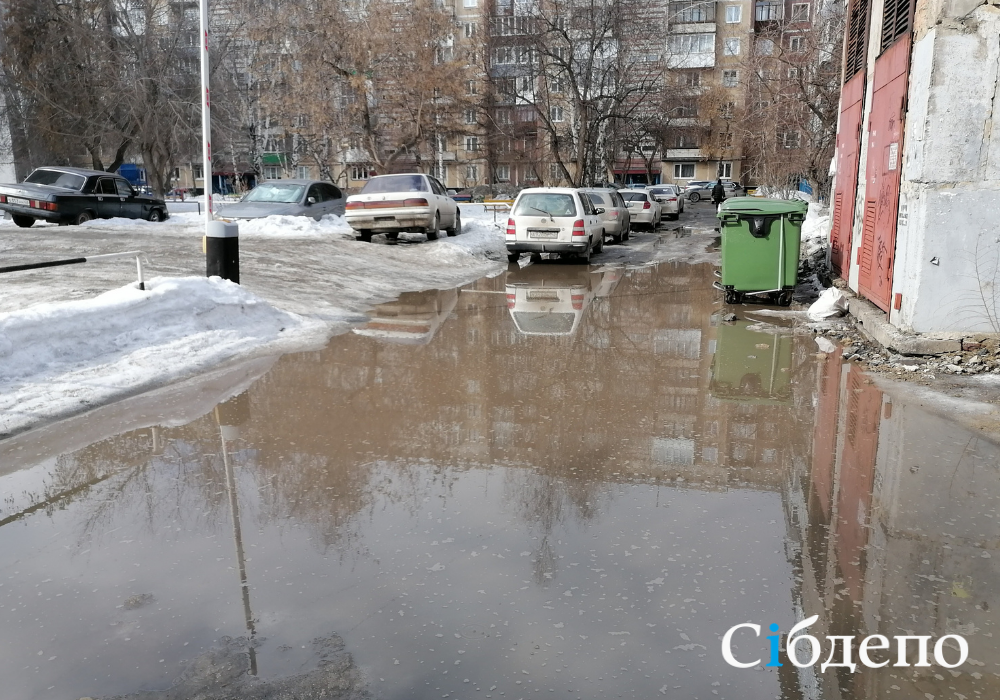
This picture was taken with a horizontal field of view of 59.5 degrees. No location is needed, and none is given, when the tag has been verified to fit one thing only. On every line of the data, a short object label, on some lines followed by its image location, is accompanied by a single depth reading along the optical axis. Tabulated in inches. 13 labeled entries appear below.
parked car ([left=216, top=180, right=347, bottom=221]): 880.3
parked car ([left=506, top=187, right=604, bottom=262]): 741.3
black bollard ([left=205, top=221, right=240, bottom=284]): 431.2
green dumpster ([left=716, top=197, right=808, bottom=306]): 511.2
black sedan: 804.0
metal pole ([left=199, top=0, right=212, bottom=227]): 433.4
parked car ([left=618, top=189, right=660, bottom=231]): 1162.0
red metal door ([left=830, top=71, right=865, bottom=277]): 539.5
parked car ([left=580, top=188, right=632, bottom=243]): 953.5
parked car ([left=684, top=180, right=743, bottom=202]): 2211.2
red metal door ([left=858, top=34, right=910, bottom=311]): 400.8
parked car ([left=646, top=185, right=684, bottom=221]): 1419.8
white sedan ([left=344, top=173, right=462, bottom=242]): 797.2
